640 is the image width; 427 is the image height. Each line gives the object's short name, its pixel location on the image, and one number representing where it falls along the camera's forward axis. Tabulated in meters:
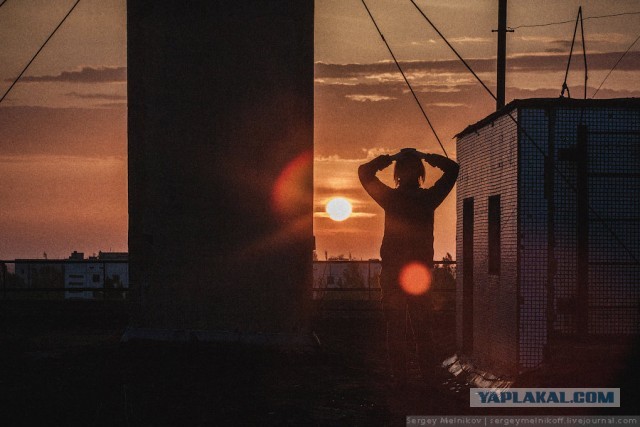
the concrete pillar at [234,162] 12.53
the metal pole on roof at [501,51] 18.56
